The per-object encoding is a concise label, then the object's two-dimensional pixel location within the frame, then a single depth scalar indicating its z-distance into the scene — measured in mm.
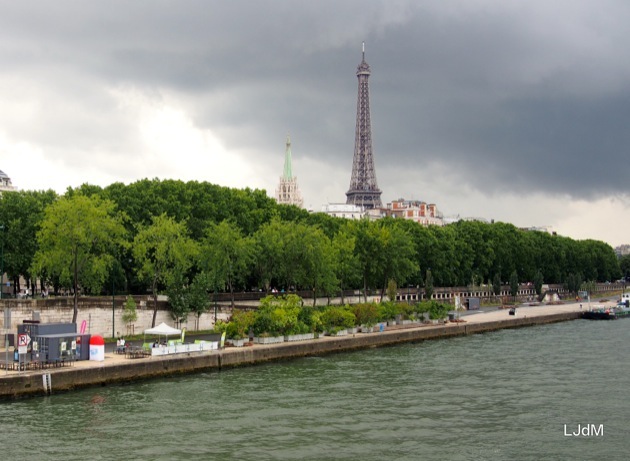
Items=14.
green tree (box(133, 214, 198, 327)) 70625
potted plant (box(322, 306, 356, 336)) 71000
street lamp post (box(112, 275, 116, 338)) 64875
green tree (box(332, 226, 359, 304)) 94812
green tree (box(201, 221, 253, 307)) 78000
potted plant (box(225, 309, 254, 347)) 61062
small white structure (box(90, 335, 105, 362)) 50094
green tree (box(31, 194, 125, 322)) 64962
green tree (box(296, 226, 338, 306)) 86688
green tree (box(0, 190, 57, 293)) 77812
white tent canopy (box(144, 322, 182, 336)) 55500
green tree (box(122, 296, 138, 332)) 66688
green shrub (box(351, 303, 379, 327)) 76238
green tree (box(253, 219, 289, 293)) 85062
